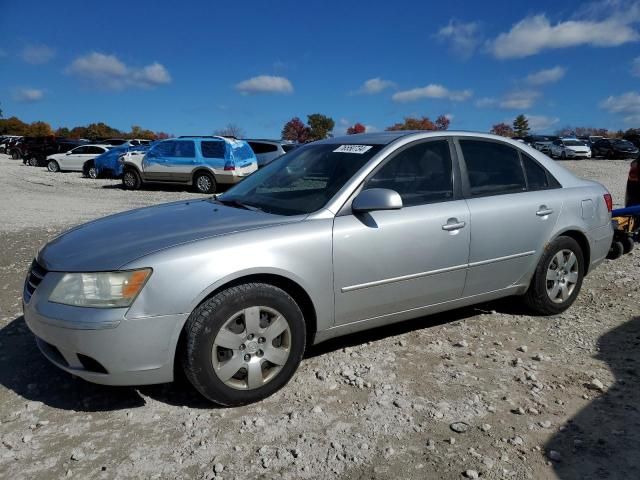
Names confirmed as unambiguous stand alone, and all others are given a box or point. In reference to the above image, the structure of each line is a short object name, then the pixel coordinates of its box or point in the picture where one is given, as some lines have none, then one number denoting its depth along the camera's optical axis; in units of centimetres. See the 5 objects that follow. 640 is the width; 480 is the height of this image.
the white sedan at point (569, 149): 3453
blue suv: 1541
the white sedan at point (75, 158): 2611
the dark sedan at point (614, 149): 3431
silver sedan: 278
